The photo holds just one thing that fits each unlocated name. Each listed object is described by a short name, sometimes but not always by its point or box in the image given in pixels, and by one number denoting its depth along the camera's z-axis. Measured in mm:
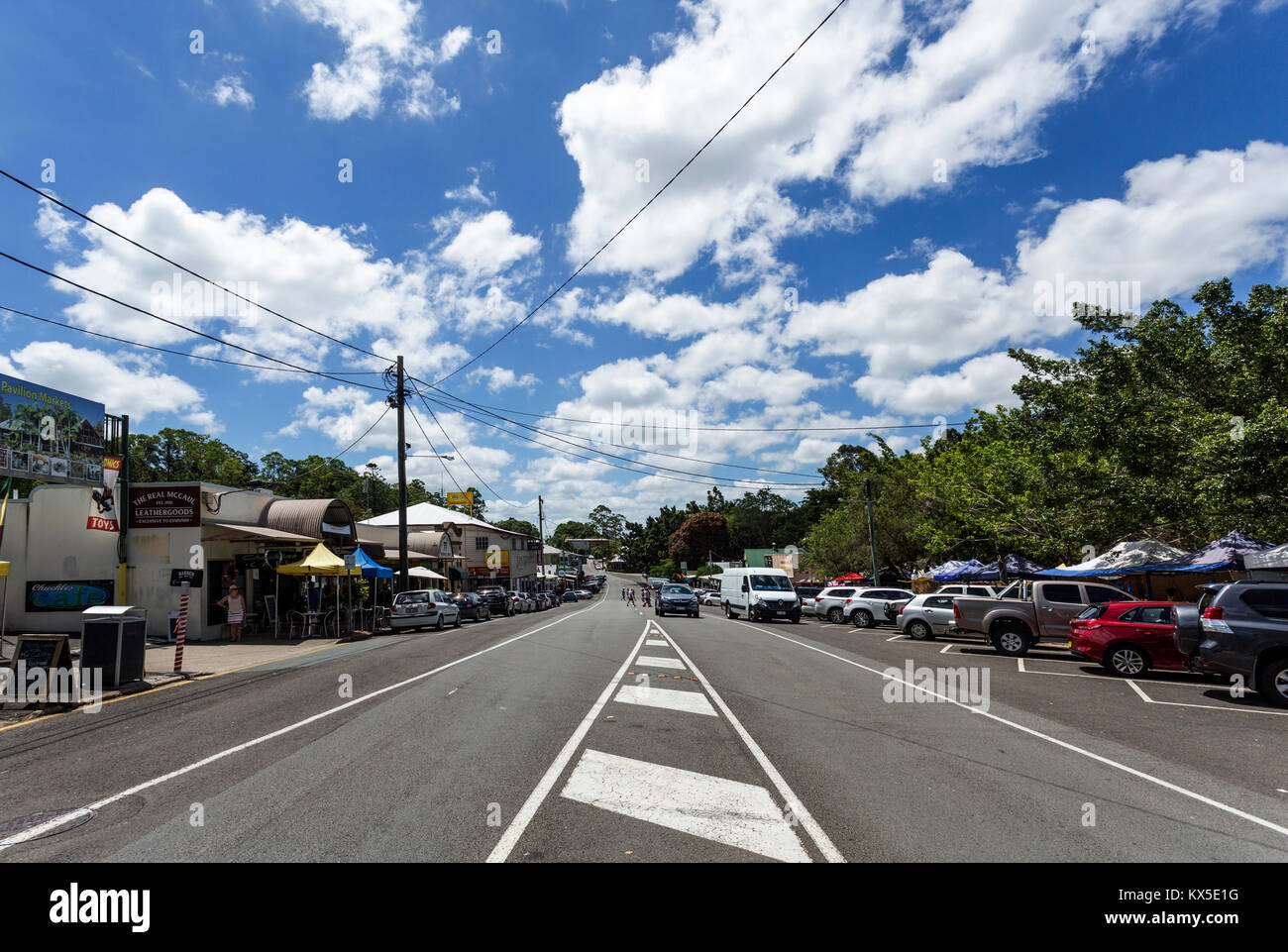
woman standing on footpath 21031
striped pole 13667
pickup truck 17578
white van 30406
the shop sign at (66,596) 20234
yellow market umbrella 22469
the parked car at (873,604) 29016
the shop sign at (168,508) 19844
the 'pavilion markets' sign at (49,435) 17516
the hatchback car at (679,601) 33656
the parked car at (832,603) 31108
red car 13570
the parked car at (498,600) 39778
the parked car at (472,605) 31938
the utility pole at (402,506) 27938
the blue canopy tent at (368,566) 26781
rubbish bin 11703
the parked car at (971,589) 24175
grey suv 10500
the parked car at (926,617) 22062
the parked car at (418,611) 26516
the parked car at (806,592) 44112
